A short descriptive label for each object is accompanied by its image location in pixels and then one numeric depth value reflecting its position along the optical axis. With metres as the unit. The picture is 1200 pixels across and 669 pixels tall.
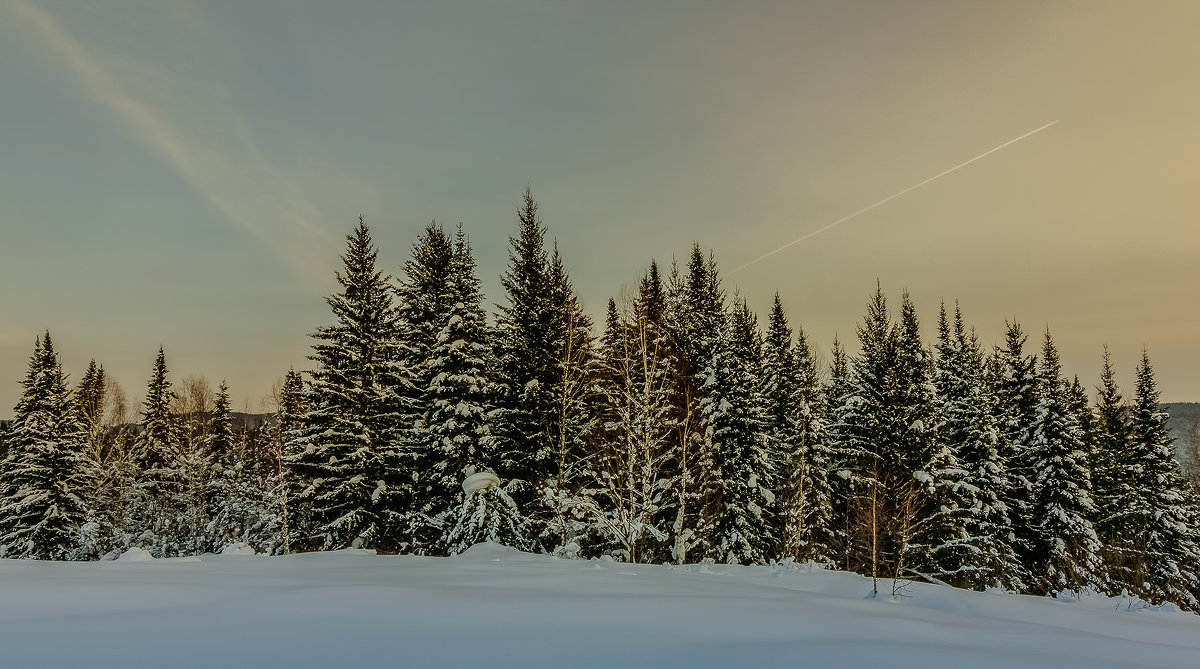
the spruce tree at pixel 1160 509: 26.45
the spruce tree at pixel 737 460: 20.33
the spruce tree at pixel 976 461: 22.55
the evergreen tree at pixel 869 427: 23.11
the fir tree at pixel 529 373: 19.62
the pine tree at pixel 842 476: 23.84
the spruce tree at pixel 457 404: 19.08
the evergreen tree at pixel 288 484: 21.27
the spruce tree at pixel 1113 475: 28.31
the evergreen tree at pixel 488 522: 17.77
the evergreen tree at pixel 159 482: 33.09
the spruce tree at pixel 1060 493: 24.98
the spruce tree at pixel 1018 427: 26.89
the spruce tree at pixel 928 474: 22.19
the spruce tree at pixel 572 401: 19.31
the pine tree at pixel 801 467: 22.61
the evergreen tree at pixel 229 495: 32.56
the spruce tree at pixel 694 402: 19.11
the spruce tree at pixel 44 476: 24.88
